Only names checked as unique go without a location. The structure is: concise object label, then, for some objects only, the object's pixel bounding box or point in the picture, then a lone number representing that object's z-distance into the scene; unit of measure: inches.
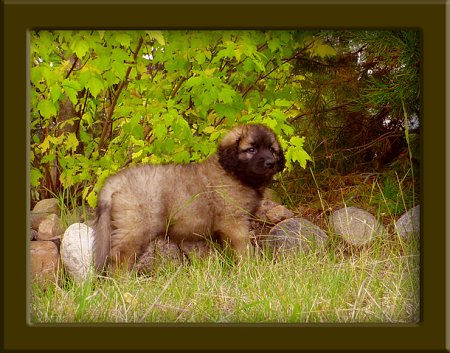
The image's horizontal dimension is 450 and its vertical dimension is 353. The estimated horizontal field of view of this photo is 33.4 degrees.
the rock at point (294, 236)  196.4
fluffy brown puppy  187.2
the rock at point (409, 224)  142.2
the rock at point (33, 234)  175.4
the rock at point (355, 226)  195.0
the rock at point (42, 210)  176.2
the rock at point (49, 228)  181.7
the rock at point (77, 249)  179.2
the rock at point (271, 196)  209.8
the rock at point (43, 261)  156.5
